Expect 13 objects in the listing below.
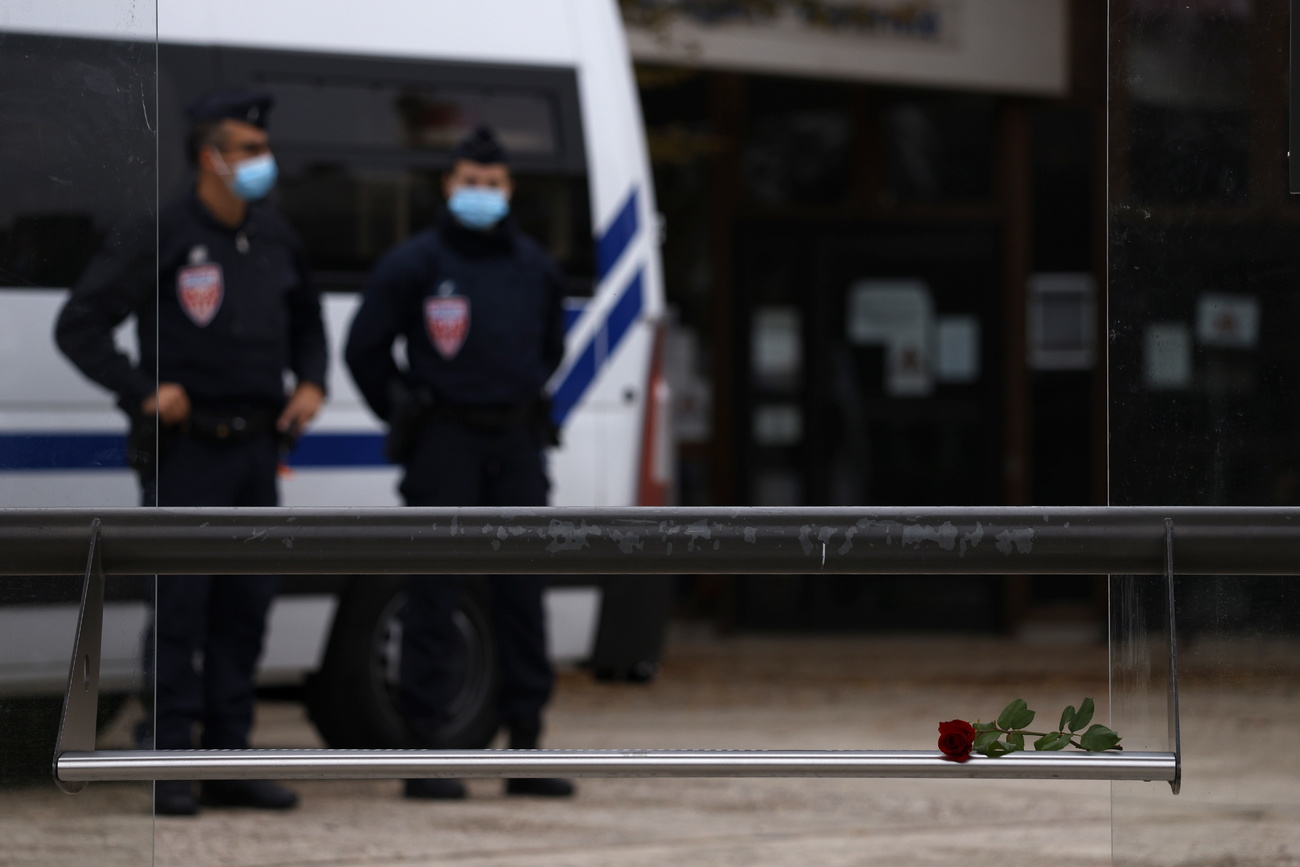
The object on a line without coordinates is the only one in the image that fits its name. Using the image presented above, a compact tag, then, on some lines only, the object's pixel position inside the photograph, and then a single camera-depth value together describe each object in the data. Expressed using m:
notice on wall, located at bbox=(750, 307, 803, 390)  21.45
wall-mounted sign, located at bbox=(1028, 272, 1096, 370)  21.73
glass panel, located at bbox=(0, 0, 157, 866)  5.22
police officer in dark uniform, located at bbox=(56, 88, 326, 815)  10.51
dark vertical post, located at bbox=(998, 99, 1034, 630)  21.09
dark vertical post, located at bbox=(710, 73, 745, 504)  21.00
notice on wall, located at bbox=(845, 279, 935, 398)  21.45
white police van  12.04
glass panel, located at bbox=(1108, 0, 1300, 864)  5.32
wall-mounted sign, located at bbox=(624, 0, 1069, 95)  19.50
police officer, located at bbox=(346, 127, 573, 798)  11.32
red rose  4.83
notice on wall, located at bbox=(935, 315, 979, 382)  21.52
